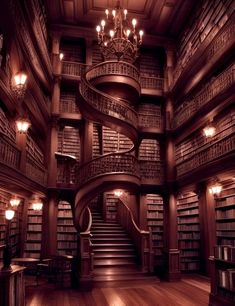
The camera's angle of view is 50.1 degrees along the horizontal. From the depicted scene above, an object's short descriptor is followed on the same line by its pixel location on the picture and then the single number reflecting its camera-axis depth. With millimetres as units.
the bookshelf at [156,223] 7718
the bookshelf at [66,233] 7353
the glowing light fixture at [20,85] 4284
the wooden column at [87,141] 7618
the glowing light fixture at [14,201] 5996
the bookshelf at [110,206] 8585
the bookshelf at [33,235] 7196
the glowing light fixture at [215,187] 5779
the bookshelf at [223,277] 3849
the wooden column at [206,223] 6168
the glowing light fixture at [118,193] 7809
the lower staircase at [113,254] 6193
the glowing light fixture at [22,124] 5225
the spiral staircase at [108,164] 6534
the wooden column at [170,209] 6942
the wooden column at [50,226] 6880
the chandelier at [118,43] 5184
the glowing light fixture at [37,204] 7147
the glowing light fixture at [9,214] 4601
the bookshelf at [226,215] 6030
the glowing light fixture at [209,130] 6047
